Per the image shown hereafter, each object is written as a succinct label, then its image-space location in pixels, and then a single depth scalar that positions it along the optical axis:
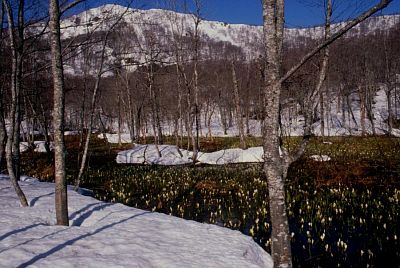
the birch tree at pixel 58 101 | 6.34
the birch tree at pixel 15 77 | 8.02
